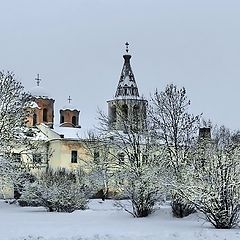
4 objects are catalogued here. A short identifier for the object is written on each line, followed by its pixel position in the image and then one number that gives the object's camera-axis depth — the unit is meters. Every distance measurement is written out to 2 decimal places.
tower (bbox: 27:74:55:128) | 78.19
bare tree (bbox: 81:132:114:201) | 48.47
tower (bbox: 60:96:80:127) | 85.19
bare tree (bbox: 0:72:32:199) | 40.56
